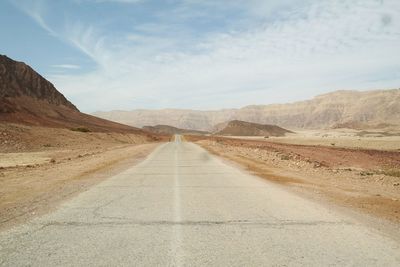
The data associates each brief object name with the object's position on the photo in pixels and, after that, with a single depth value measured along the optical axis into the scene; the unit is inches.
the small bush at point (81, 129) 3069.4
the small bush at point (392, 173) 789.9
